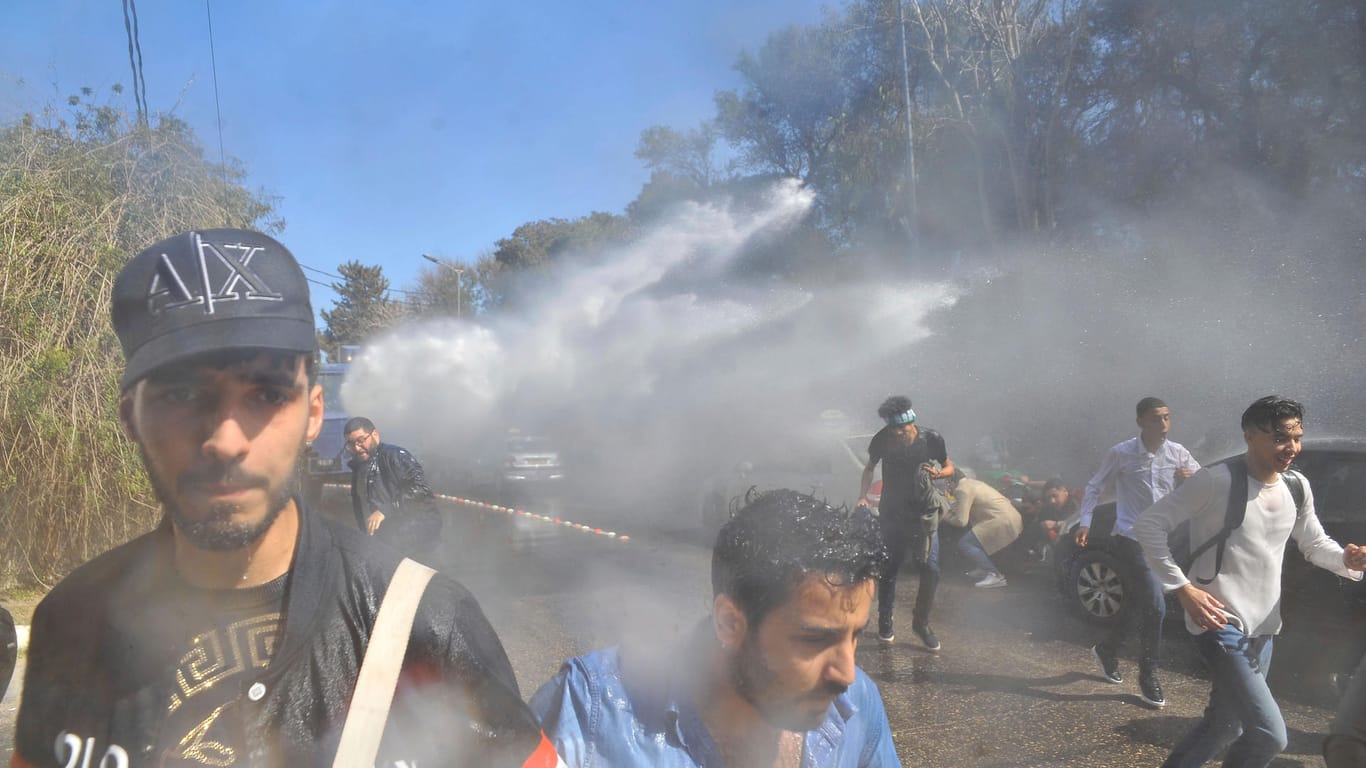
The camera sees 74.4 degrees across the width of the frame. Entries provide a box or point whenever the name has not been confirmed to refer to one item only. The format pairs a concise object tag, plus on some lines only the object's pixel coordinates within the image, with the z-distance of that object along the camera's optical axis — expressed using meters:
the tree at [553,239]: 36.43
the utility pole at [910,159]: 16.51
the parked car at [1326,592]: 5.62
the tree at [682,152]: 29.53
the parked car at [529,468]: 18.39
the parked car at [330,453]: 16.83
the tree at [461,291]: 48.80
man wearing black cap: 1.17
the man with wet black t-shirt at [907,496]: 6.47
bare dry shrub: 7.15
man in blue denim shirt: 1.81
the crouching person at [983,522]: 8.95
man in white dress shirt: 5.71
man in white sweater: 3.54
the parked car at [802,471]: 10.27
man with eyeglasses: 6.25
